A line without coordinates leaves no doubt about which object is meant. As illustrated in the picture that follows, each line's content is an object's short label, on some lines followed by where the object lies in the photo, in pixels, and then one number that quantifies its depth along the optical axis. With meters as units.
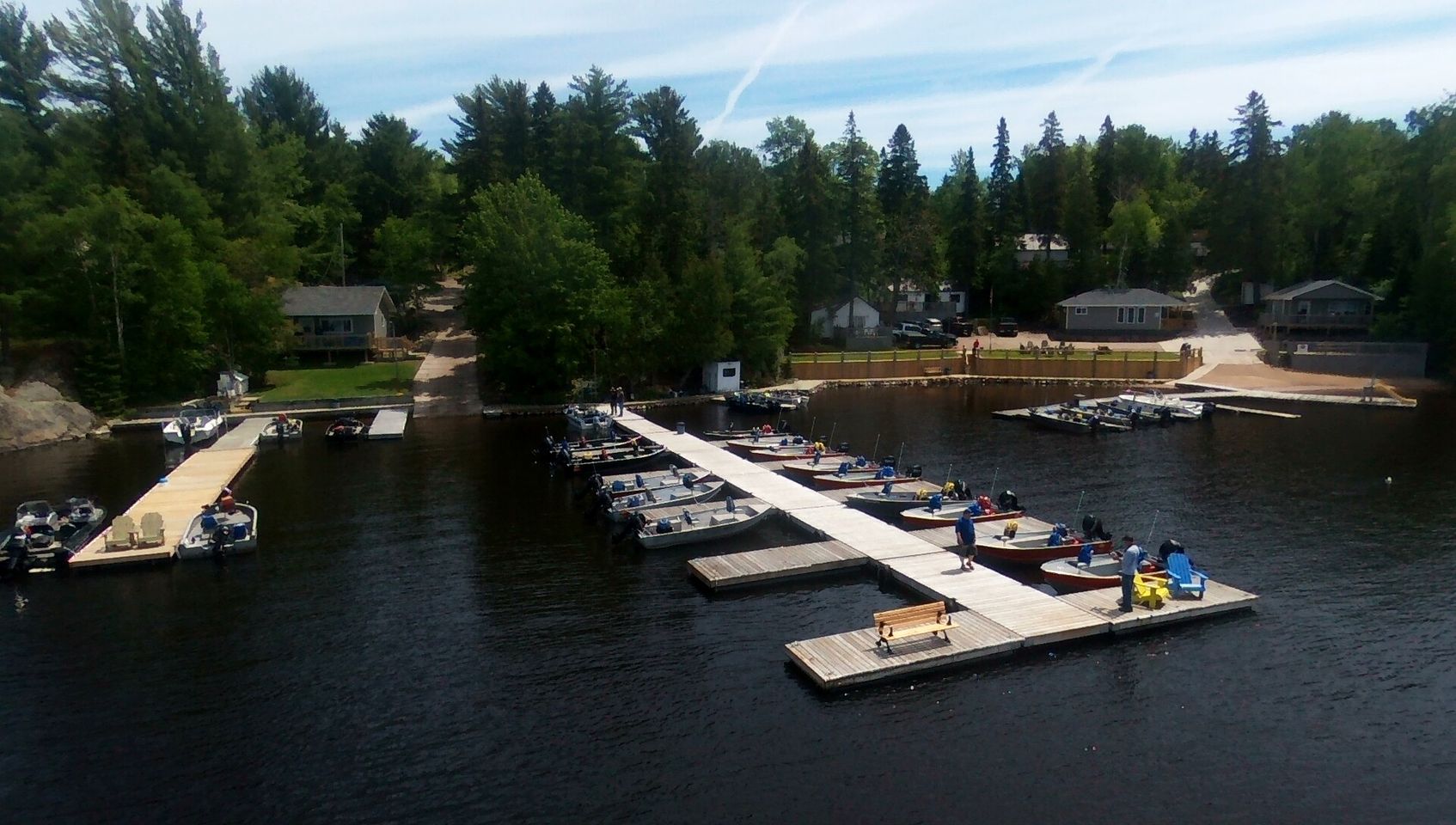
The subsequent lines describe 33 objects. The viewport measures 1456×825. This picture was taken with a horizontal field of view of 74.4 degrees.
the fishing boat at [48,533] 29.25
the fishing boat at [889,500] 35.41
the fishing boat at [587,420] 51.41
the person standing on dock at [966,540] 28.03
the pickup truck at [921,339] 83.06
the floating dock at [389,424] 51.66
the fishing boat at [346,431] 50.16
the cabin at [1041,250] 100.57
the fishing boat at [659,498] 34.28
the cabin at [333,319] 71.50
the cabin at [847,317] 85.12
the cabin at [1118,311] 85.94
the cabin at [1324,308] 78.75
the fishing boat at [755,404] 60.16
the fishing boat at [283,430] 51.96
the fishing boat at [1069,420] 53.91
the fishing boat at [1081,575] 26.89
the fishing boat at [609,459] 43.25
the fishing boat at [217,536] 30.56
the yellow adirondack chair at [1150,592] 24.73
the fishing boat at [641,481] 36.84
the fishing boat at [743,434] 48.42
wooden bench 22.44
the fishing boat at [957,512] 32.88
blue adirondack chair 25.44
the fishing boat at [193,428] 49.88
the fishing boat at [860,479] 38.47
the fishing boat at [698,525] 31.73
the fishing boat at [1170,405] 57.06
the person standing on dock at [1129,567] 24.67
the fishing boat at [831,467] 40.16
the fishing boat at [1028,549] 29.08
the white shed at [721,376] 66.88
